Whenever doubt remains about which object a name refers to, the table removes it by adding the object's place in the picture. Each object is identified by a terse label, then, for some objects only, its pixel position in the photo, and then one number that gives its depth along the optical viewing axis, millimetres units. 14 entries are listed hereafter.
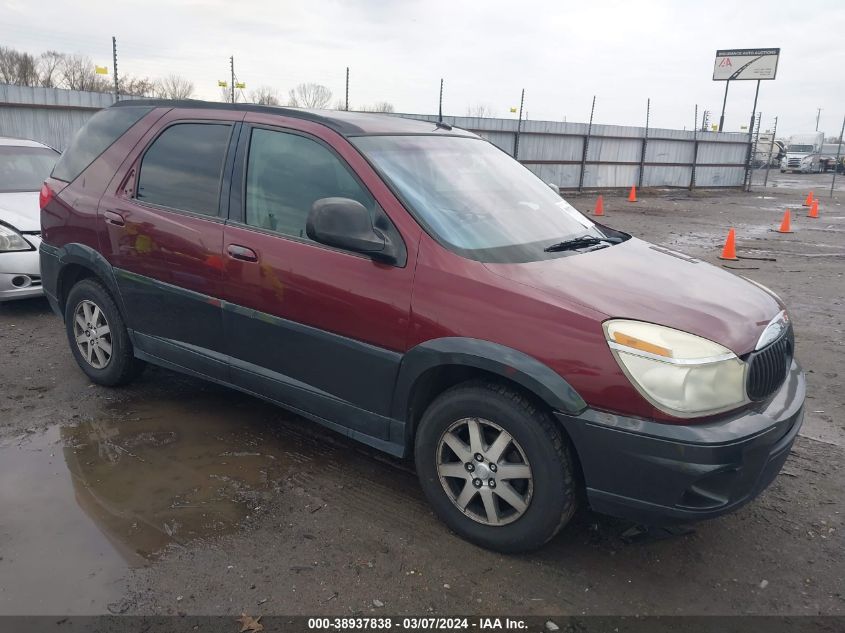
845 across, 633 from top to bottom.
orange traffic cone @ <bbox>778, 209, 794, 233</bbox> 14727
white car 6078
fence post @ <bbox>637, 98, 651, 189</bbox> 25217
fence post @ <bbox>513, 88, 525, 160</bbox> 20812
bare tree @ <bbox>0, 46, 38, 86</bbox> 27625
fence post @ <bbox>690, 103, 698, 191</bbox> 27052
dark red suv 2557
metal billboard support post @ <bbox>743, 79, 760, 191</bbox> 28002
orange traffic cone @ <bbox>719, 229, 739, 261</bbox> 10742
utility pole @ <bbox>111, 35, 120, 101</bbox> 13250
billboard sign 30359
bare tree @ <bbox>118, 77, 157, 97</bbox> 19206
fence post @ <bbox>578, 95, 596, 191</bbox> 22828
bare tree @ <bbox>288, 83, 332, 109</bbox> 20966
